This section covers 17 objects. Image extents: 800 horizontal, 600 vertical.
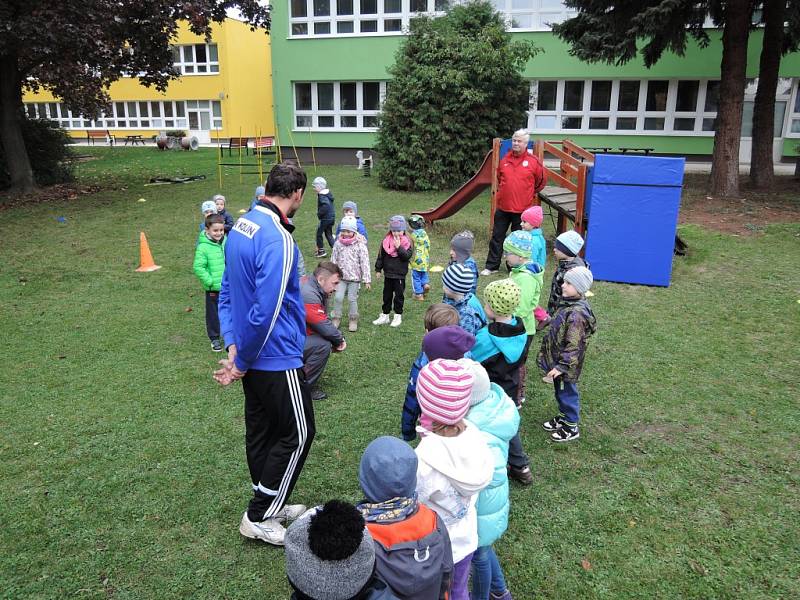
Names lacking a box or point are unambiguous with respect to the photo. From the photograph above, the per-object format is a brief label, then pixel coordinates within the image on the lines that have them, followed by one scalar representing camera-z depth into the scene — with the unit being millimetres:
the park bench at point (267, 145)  31016
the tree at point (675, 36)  14056
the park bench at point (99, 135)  40562
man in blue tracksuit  3080
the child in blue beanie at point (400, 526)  2199
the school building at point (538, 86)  23078
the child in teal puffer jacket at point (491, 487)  2955
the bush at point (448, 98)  16797
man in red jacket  9266
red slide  11664
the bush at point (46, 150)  18516
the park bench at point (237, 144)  31469
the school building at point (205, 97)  37531
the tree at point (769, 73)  15203
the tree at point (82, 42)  13023
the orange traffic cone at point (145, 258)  10219
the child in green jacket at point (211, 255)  6473
